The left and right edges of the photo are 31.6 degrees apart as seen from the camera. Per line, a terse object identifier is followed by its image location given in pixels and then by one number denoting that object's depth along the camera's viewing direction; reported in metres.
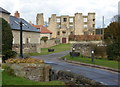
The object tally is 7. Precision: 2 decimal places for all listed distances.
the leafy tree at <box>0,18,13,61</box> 17.27
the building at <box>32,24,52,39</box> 67.16
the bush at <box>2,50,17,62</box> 16.91
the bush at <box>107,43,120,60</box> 24.81
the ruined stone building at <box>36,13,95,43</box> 79.50
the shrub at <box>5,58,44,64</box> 12.26
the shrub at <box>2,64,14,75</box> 10.81
